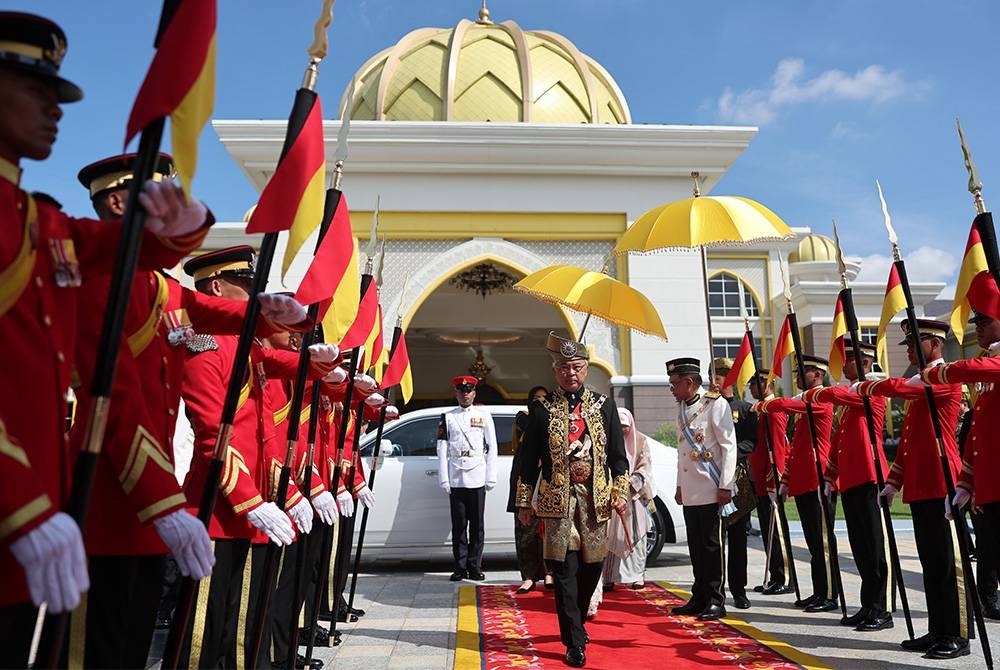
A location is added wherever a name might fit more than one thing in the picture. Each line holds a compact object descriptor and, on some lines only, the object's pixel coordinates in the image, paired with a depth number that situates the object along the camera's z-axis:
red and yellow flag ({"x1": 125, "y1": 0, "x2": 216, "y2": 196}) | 1.96
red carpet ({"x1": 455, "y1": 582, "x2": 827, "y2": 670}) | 4.51
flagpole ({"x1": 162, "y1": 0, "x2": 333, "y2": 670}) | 2.42
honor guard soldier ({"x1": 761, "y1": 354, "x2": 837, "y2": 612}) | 6.08
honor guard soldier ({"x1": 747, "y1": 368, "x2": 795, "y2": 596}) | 6.72
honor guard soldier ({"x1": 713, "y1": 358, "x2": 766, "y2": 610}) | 6.26
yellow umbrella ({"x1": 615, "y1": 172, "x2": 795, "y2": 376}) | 5.42
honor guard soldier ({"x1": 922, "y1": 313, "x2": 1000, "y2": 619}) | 3.80
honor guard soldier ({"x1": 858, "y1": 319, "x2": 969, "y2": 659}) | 4.51
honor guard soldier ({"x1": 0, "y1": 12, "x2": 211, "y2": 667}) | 1.57
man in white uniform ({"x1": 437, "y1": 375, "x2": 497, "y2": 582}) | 7.51
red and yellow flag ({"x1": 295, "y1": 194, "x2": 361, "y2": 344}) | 3.45
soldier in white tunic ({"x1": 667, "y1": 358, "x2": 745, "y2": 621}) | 5.68
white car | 7.94
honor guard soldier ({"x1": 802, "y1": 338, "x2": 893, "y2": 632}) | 5.30
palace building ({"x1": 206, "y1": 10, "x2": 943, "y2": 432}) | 14.13
